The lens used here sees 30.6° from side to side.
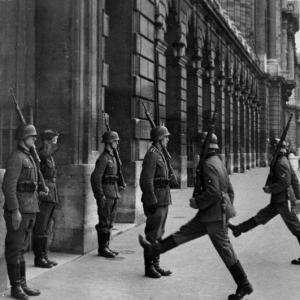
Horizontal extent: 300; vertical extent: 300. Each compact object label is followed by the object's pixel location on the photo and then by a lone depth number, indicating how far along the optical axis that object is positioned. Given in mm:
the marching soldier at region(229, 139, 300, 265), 7754
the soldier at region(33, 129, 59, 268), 7234
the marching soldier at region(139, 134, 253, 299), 5695
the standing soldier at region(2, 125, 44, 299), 5645
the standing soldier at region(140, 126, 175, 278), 6727
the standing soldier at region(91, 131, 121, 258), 7891
